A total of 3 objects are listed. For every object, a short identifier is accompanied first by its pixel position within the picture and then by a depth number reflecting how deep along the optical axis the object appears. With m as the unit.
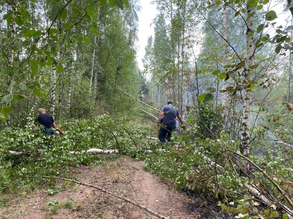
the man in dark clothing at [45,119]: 4.85
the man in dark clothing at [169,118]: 5.68
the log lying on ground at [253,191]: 2.69
